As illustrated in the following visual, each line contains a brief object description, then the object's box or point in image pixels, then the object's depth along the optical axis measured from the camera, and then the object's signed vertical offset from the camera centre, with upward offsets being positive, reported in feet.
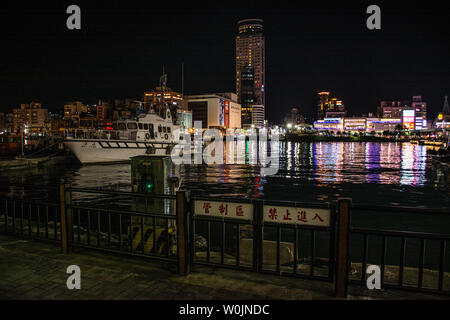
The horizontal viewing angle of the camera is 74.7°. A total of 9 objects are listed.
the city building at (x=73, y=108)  615.98 +71.66
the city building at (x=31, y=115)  617.62 +56.97
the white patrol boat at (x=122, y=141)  113.48 +0.23
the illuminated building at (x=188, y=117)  598.06 +49.75
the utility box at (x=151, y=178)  25.14 -3.10
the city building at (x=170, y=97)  575.42 +91.20
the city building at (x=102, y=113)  610.07 +59.50
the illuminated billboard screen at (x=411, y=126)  655.76 +33.57
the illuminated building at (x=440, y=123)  540.56 +34.76
